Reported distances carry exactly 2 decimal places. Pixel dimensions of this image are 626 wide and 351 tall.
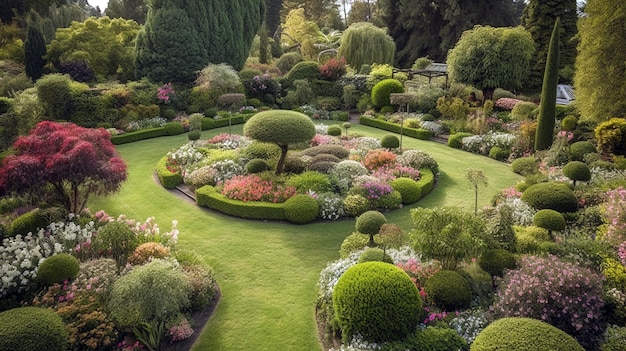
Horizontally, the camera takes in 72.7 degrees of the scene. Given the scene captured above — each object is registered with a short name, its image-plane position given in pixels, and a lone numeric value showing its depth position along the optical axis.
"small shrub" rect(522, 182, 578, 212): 11.22
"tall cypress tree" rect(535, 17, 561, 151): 17.14
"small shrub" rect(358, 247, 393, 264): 8.59
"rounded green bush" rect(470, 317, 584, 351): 5.46
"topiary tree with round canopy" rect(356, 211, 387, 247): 9.70
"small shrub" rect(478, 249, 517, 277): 8.59
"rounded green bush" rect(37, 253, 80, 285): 8.07
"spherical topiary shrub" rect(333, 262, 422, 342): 6.91
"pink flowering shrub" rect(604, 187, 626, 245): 8.65
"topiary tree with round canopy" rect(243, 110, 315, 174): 13.75
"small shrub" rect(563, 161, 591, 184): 12.75
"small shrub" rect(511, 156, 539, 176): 16.25
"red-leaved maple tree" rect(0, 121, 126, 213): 9.90
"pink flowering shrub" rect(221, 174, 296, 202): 13.39
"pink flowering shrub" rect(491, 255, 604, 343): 6.83
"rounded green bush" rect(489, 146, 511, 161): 18.69
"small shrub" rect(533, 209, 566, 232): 9.88
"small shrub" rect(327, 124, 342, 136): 21.12
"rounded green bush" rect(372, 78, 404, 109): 27.69
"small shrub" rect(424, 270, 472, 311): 7.70
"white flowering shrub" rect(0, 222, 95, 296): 8.10
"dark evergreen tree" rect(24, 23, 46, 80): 28.42
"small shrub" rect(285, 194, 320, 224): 12.41
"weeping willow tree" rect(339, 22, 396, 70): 34.97
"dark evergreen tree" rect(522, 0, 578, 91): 27.87
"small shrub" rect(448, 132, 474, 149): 20.96
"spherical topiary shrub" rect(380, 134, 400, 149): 18.44
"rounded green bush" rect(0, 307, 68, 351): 6.01
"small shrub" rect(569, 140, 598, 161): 15.61
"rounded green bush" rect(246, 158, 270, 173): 15.16
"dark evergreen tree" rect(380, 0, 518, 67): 40.28
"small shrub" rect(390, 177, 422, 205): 13.79
